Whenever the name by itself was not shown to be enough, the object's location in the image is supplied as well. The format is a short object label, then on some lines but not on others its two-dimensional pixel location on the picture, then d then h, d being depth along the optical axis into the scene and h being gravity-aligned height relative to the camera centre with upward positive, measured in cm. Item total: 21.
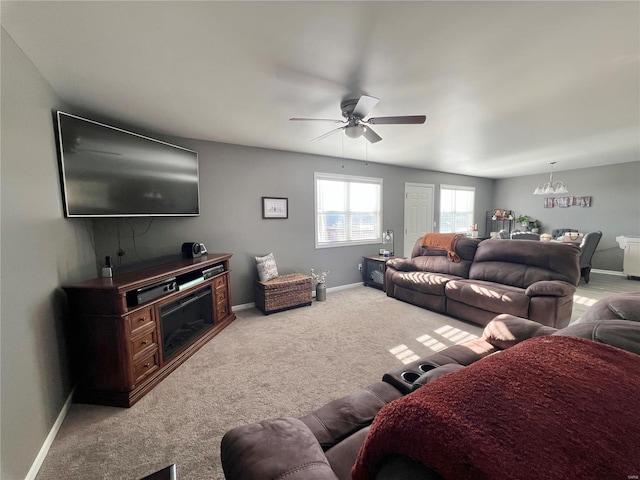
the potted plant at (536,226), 701 -34
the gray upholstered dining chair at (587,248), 487 -70
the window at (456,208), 671 +19
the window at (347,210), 466 +13
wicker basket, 365 -115
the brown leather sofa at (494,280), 281 -92
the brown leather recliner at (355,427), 64 -73
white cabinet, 515 -86
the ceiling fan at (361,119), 217 +94
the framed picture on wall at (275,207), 403 +17
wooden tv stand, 190 -94
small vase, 426 -129
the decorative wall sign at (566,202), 618 +30
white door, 585 +8
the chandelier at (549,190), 529 +51
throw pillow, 379 -78
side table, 482 -109
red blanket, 45 -43
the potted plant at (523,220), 705 -17
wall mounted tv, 205 +47
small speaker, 313 -39
